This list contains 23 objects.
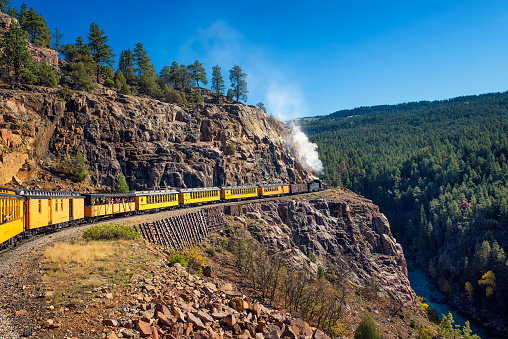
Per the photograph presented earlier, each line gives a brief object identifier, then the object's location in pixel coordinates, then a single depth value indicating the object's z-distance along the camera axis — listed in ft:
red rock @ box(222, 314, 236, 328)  38.85
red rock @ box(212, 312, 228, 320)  39.65
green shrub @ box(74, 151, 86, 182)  141.69
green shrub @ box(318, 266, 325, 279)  126.66
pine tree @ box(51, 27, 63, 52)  271.08
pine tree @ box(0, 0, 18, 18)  233.76
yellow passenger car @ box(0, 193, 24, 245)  54.12
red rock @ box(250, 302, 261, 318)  44.68
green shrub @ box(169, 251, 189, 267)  58.75
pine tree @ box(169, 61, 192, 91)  281.95
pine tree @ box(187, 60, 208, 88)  285.43
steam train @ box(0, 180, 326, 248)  60.13
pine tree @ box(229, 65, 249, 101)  300.20
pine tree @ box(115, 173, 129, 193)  150.04
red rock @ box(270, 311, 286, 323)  45.11
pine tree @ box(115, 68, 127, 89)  204.58
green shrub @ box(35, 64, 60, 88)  158.40
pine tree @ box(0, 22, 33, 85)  150.20
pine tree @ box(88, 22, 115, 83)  217.56
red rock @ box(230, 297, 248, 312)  44.82
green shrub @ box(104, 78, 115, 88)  196.95
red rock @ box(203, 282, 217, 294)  47.20
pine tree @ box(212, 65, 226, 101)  294.87
